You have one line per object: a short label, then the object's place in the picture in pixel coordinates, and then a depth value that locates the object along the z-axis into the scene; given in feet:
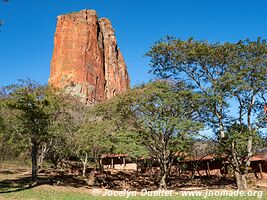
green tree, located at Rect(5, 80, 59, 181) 65.36
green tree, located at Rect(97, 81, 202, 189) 71.90
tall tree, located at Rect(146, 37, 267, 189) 70.85
